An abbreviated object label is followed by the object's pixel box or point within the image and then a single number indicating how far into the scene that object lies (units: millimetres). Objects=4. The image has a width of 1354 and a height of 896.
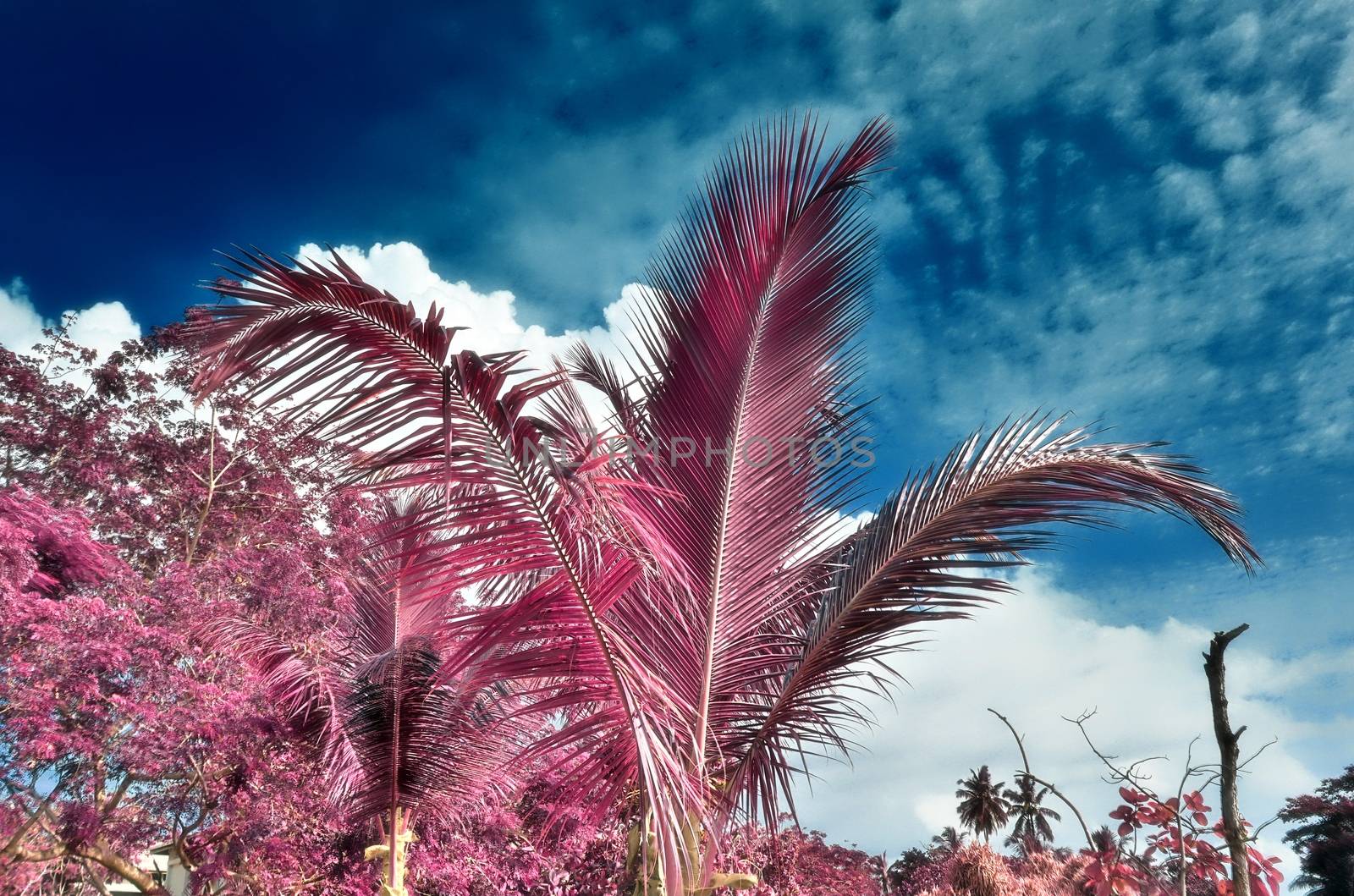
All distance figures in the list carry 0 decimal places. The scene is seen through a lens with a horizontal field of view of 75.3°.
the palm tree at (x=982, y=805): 41250
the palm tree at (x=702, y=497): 2984
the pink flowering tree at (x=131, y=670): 7766
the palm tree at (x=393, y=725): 7305
